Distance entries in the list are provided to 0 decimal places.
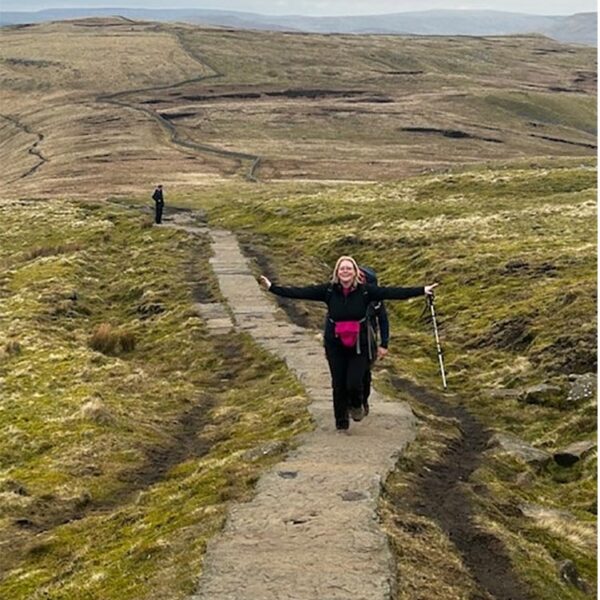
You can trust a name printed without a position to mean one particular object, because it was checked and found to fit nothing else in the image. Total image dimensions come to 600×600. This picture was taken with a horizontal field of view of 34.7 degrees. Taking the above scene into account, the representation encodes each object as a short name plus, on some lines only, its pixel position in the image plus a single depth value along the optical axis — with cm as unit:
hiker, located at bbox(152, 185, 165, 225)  6456
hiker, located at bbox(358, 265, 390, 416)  1827
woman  1759
